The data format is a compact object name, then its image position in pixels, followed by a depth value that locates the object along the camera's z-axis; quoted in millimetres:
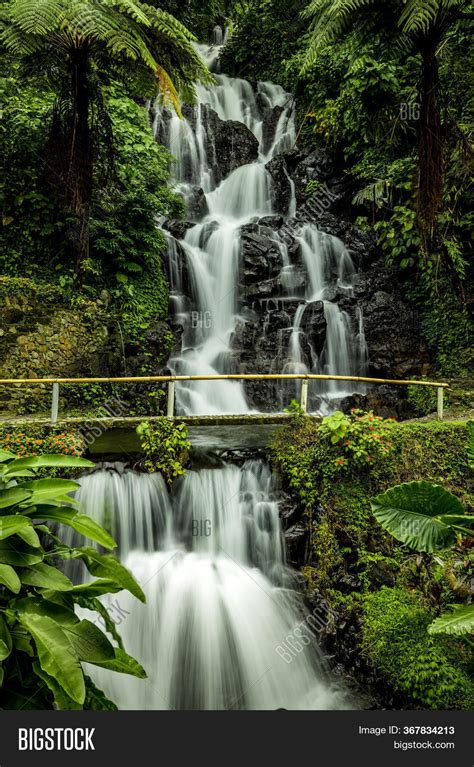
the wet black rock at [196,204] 13148
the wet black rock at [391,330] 10555
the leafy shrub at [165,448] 6254
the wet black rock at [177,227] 11904
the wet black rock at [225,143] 14938
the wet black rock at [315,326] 10258
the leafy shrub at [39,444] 6239
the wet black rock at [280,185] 13609
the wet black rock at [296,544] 5918
